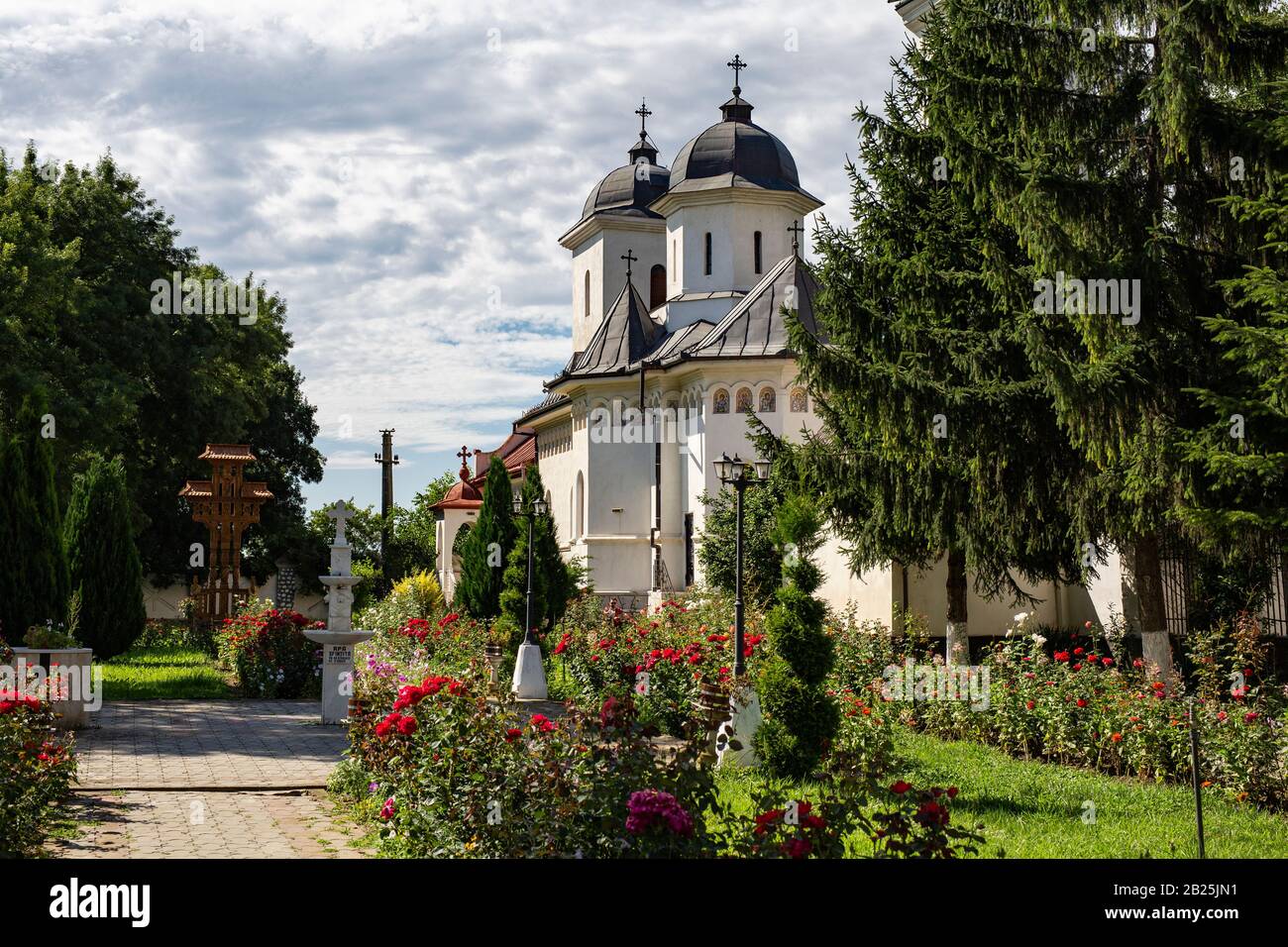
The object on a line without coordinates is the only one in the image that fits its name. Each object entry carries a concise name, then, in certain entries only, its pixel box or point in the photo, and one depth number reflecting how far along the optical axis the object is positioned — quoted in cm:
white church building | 2859
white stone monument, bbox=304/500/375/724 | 1292
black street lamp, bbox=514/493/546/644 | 1580
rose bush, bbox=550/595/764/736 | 1150
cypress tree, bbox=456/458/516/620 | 2573
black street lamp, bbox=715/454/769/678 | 1039
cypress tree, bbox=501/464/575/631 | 1966
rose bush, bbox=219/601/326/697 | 1598
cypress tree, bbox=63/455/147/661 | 1952
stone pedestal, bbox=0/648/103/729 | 1153
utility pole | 5909
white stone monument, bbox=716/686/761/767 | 974
